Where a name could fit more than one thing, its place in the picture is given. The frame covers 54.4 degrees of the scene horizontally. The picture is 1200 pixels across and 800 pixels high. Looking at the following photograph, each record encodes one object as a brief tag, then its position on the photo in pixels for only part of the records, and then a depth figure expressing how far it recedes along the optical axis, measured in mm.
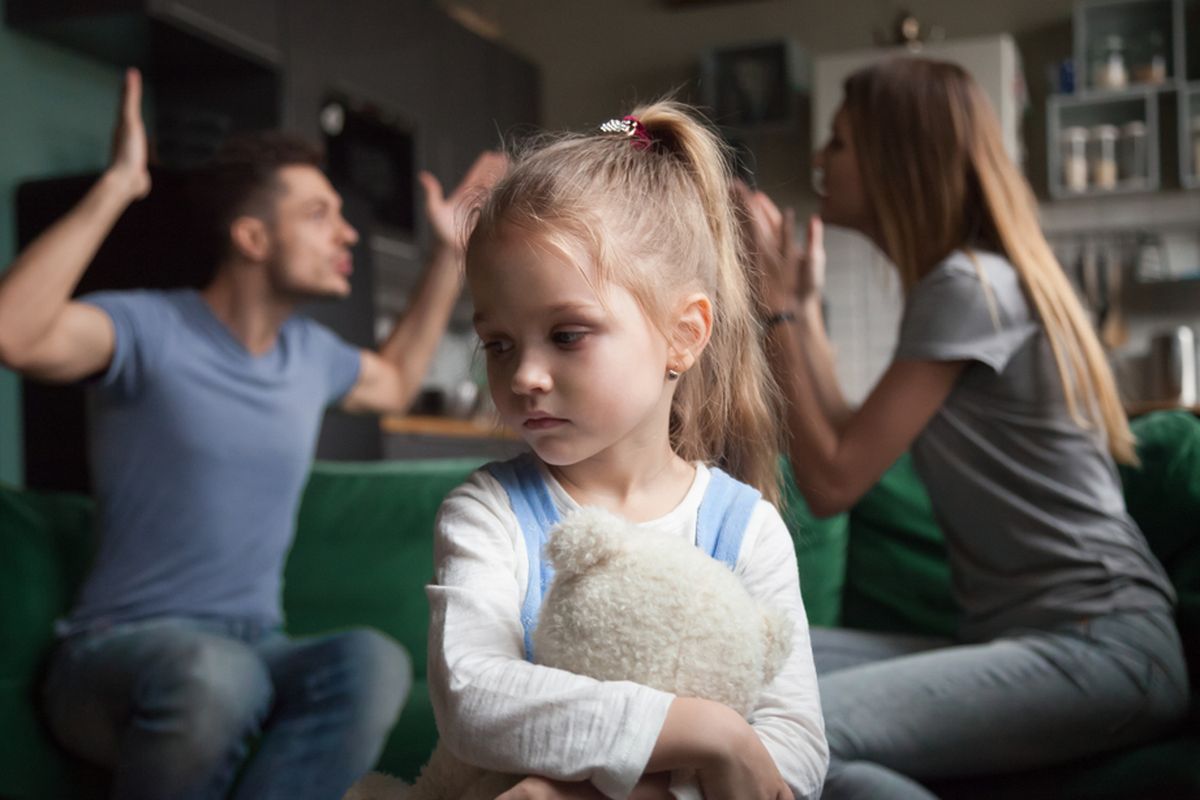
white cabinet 4742
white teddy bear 672
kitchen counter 3688
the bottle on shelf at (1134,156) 4469
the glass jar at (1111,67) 4516
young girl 664
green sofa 1413
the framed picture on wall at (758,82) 4910
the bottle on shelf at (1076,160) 4559
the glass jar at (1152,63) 4457
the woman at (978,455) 1241
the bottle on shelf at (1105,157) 4516
